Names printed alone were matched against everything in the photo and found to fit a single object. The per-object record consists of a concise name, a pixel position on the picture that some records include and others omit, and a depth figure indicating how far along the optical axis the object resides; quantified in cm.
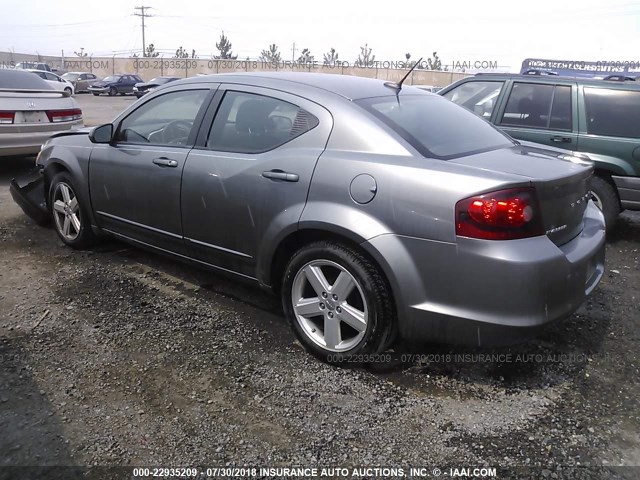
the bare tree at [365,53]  8338
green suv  536
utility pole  8444
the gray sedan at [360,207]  252
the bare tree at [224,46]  8681
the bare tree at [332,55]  8227
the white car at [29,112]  705
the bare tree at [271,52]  8744
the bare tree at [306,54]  7994
